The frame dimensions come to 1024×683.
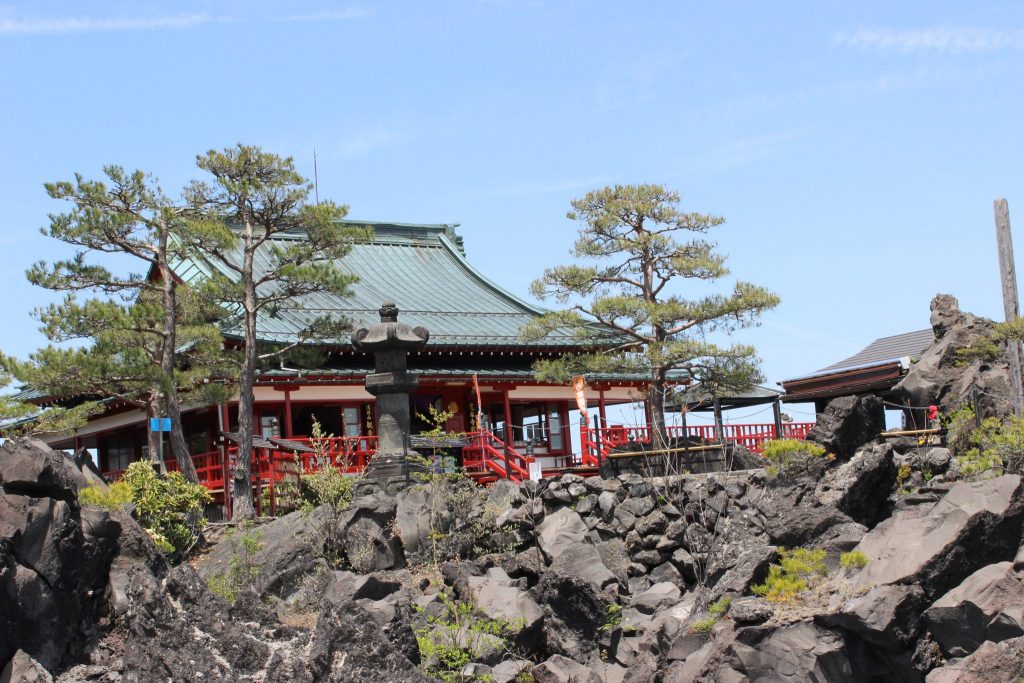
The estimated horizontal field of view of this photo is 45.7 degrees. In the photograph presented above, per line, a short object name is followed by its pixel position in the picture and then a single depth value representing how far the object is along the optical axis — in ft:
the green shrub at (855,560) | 46.26
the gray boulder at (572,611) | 54.39
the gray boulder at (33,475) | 47.03
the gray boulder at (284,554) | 60.03
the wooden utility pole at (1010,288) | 68.03
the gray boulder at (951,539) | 43.52
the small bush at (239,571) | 58.03
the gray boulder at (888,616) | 42.11
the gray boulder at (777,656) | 43.06
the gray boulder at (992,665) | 37.96
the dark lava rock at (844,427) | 60.34
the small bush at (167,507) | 63.41
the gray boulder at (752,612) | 44.75
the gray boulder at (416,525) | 64.13
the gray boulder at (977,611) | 40.70
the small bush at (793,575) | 46.65
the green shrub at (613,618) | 55.42
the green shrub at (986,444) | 57.47
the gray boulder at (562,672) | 50.65
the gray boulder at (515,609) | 53.62
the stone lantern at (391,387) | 70.69
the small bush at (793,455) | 58.59
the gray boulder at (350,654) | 42.06
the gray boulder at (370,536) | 62.49
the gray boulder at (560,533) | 63.05
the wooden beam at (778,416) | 90.92
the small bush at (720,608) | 47.98
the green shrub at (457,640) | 50.26
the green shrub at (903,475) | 59.57
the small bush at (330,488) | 65.77
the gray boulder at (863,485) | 55.16
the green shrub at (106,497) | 55.36
